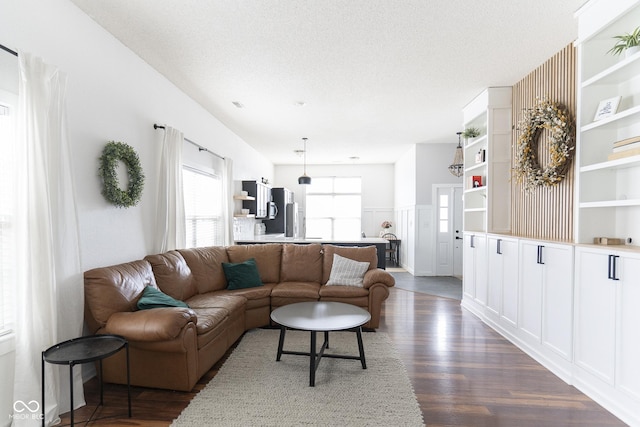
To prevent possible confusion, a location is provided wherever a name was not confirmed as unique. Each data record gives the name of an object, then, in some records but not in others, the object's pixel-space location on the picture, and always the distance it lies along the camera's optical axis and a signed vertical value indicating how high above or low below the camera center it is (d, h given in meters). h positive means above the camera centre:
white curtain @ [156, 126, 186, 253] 3.67 +0.18
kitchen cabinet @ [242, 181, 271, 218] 6.66 +0.29
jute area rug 2.19 -1.41
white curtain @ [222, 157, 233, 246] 5.43 +0.18
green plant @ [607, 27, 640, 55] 2.27 +1.23
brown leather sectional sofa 2.43 -0.90
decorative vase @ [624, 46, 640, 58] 2.32 +1.18
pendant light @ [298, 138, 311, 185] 7.51 +0.73
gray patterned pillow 4.17 -0.81
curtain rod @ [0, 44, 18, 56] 1.92 +0.98
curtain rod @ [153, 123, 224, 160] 3.69 +0.95
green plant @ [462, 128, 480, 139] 4.78 +1.18
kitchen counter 5.29 -0.53
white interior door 7.50 -0.51
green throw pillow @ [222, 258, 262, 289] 4.15 -0.84
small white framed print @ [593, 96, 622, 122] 2.54 +0.84
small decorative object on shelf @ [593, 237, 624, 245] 2.55 -0.23
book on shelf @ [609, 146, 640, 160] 2.28 +0.43
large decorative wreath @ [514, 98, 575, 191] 2.99 +0.68
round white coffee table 2.63 -0.96
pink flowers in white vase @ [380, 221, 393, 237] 9.72 -0.48
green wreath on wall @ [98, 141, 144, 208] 2.87 +0.35
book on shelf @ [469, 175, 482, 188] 4.62 +0.44
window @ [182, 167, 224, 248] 4.65 +0.05
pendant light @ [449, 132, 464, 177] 6.00 +0.93
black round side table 1.85 -0.86
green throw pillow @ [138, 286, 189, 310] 2.71 -0.77
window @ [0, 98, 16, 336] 2.05 -0.04
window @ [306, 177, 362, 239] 10.09 +0.10
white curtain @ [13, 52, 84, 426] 2.01 -0.15
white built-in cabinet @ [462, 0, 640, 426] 2.21 -0.43
